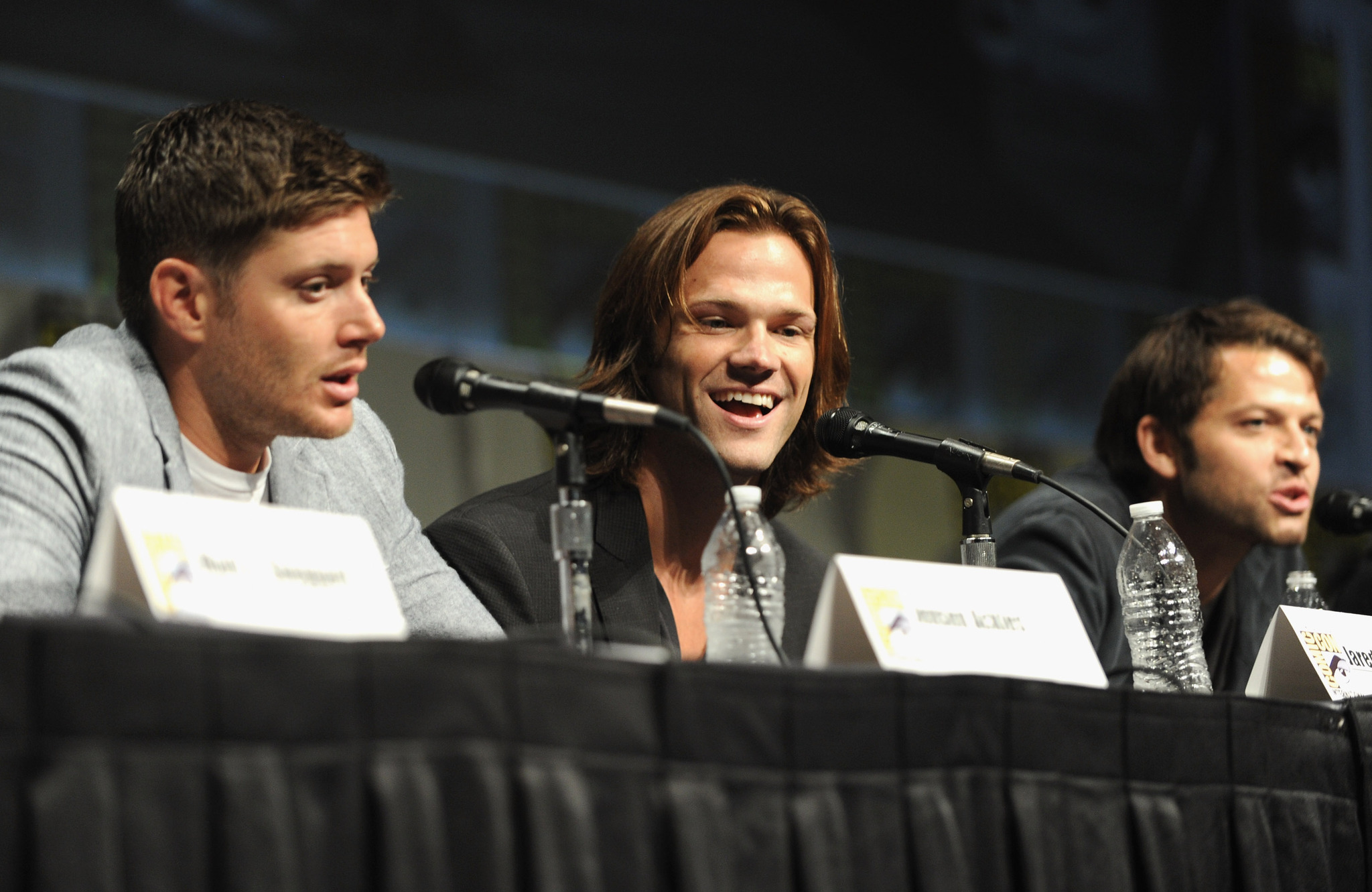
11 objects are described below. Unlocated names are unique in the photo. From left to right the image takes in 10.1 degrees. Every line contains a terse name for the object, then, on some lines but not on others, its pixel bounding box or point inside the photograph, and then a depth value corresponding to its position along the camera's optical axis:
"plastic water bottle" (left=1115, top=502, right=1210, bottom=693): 7.23
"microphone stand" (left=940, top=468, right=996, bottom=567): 7.00
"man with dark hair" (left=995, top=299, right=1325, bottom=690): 7.69
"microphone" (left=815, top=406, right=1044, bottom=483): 7.01
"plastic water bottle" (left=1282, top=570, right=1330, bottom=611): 7.37
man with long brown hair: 7.21
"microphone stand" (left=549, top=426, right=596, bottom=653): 6.76
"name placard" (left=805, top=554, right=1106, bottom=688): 6.71
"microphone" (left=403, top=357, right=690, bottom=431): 6.77
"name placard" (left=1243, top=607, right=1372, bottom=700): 6.95
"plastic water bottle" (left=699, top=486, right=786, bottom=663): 6.88
